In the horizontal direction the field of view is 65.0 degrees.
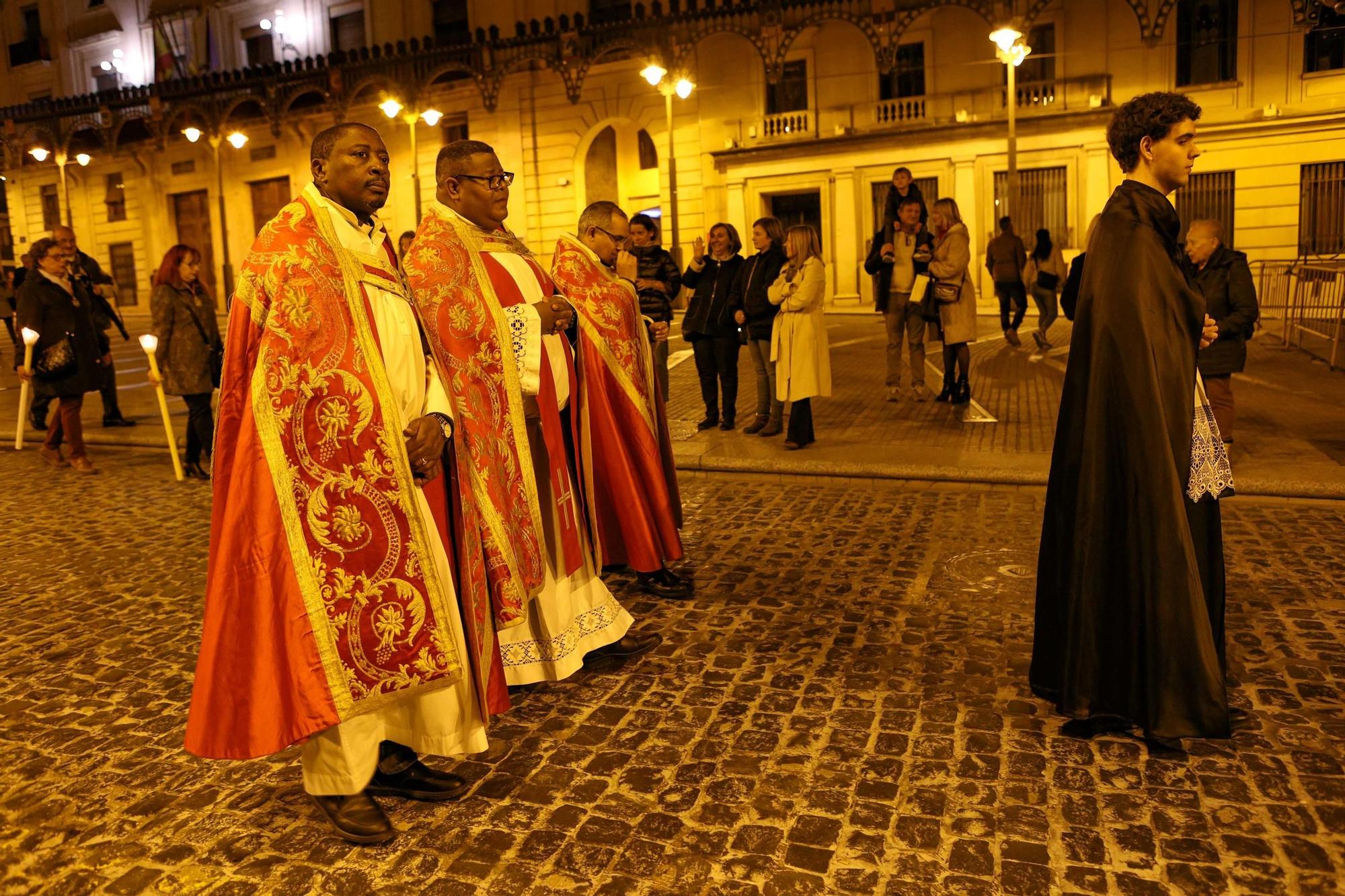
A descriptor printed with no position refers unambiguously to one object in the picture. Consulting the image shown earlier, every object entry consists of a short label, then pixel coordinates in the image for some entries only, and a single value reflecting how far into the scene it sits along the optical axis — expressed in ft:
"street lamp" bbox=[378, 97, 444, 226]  85.61
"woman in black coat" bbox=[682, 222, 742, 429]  29.84
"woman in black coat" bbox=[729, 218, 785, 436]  28.48
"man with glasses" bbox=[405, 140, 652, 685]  12.26
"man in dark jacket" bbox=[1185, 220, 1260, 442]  22.38
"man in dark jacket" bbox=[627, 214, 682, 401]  25.34
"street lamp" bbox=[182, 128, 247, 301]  87.35
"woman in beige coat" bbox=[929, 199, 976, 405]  30.63
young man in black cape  10.53
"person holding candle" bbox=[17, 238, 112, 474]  29.37
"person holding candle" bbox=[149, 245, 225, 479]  27.68
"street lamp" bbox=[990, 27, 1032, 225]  52.24
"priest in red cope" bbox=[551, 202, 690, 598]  15.87
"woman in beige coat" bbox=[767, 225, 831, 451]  26.61
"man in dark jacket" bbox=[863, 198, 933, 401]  31.65
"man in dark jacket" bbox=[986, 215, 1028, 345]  48.52
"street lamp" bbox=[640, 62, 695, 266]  73.61
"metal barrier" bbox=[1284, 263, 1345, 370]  41.59
